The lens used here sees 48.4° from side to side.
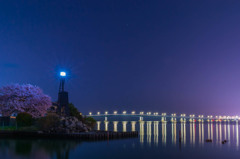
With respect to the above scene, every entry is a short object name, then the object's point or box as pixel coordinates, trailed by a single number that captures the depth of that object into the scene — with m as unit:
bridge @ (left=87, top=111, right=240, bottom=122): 191.11
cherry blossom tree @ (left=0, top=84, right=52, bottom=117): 52.84
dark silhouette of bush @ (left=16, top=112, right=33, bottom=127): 49.50
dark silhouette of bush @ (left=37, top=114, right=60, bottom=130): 46.82
